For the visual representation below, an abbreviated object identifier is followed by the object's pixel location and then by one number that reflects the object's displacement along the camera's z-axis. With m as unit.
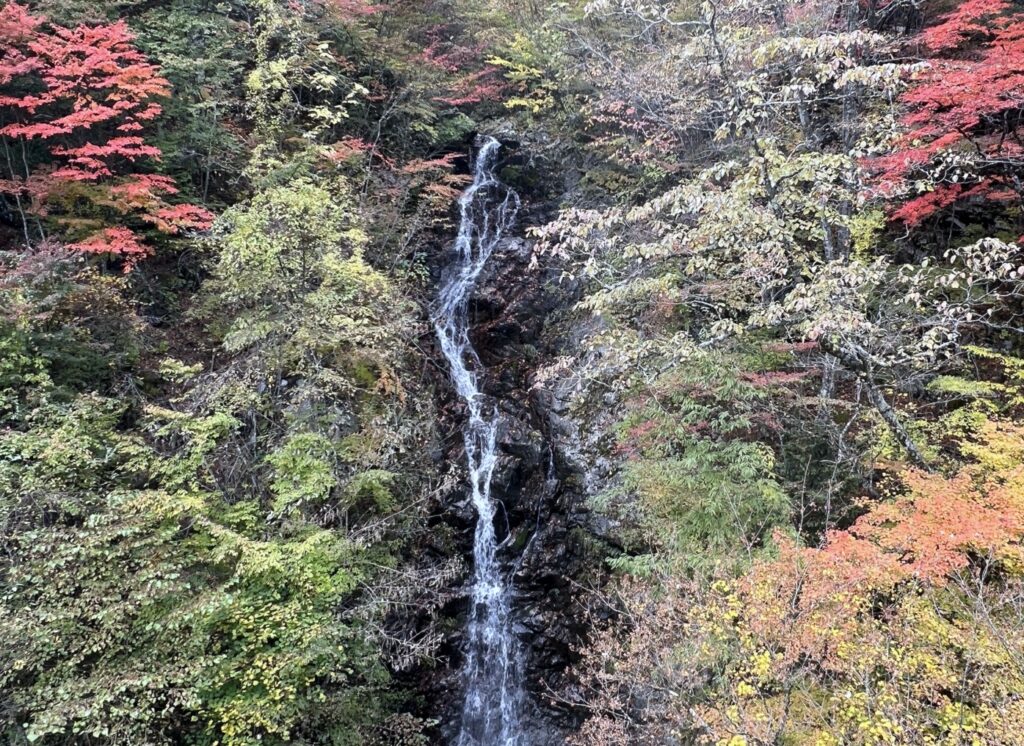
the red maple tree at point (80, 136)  8.78
